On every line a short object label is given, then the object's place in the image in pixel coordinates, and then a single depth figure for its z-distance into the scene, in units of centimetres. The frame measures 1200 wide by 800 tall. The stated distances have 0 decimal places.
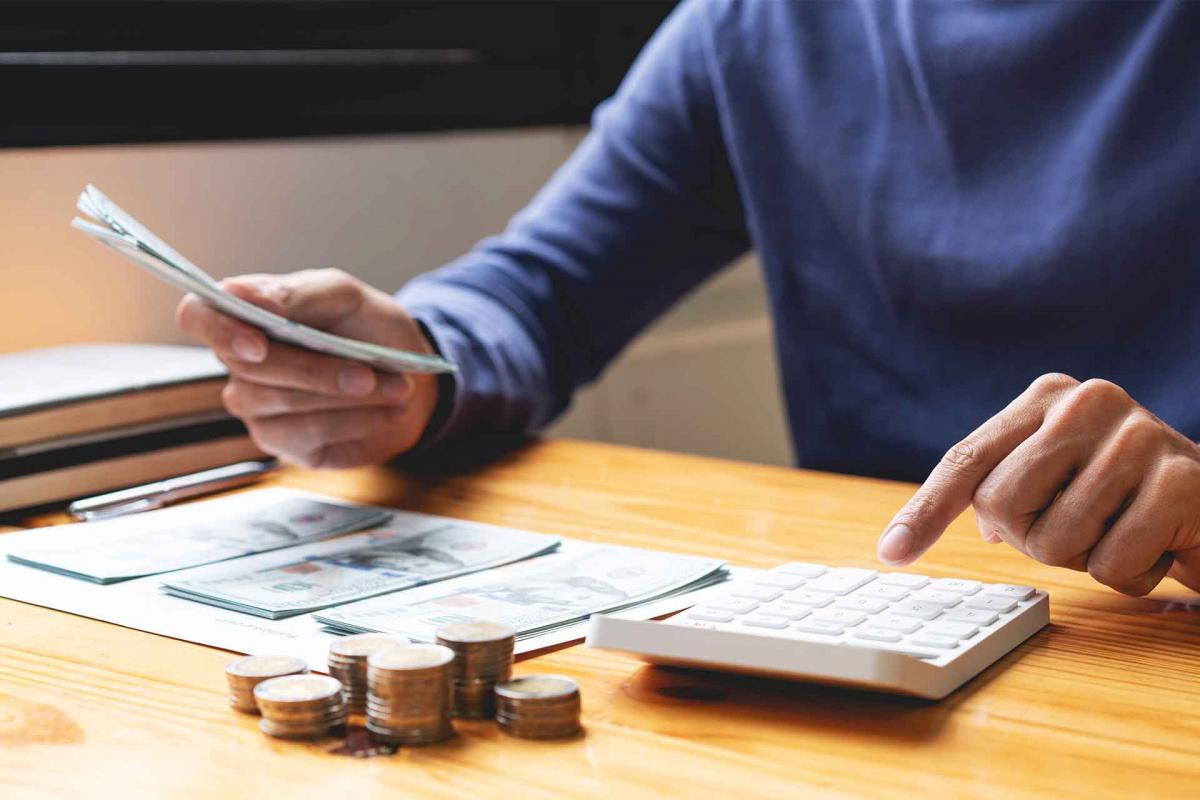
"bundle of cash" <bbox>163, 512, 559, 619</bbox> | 111
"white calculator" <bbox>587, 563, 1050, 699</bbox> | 98
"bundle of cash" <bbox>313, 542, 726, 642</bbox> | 107
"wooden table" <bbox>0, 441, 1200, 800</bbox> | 93
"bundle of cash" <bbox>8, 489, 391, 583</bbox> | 118
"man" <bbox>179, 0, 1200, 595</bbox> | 136
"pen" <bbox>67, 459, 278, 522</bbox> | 130
